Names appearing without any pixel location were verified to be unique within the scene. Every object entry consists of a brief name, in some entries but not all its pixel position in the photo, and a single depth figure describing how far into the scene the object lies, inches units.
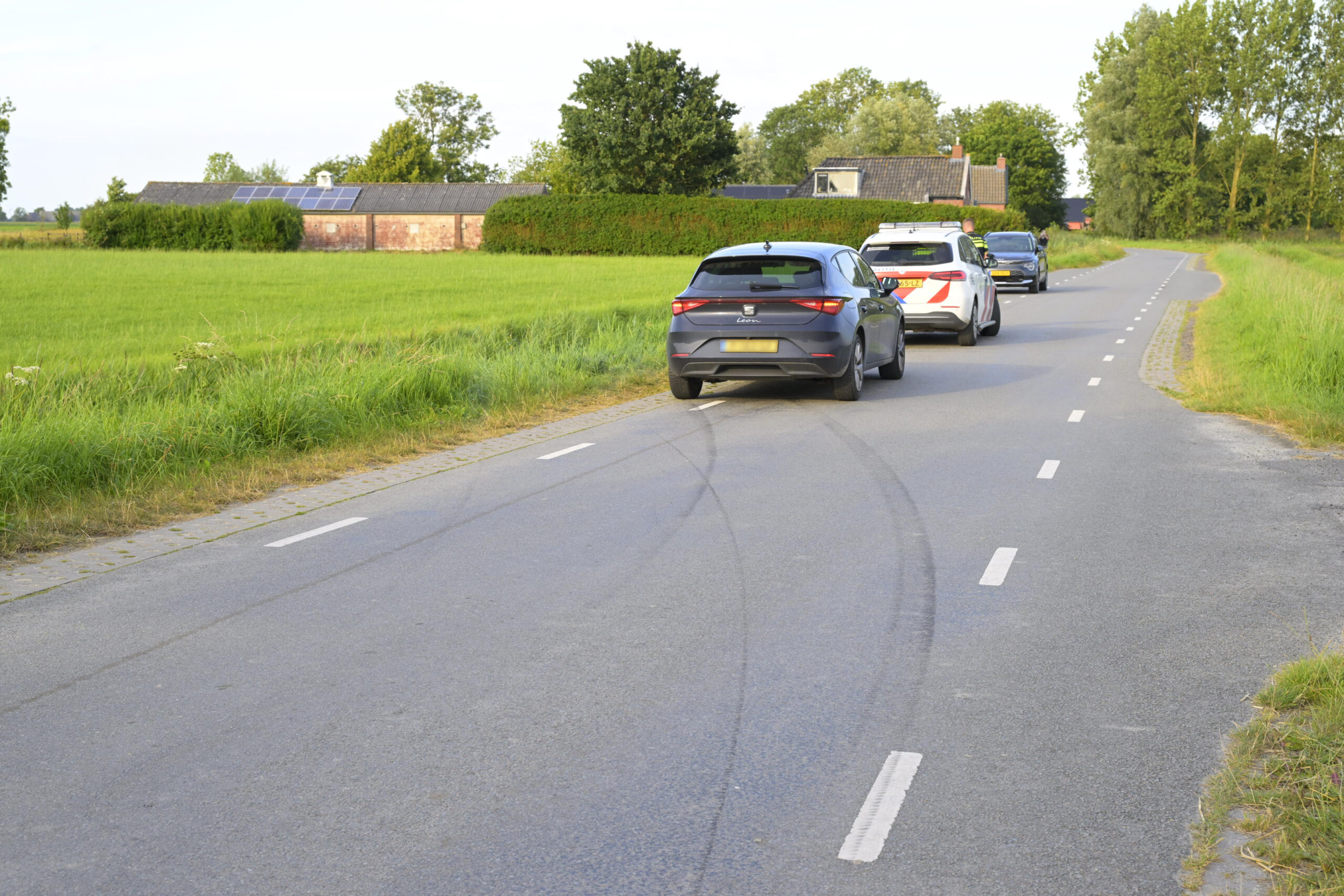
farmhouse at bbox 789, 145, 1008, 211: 3240.7
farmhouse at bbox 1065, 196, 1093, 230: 7111.2
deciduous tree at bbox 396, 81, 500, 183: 4461.1
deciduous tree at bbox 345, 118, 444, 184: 4092.0
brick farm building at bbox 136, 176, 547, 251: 3292.3
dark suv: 1382.9
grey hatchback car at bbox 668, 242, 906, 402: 506.3
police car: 770.2
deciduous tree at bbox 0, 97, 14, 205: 3097.9
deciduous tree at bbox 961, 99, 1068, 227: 4566.9
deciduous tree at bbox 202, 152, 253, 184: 6053.2
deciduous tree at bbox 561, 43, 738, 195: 2792.8
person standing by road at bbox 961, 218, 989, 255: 1248.3
